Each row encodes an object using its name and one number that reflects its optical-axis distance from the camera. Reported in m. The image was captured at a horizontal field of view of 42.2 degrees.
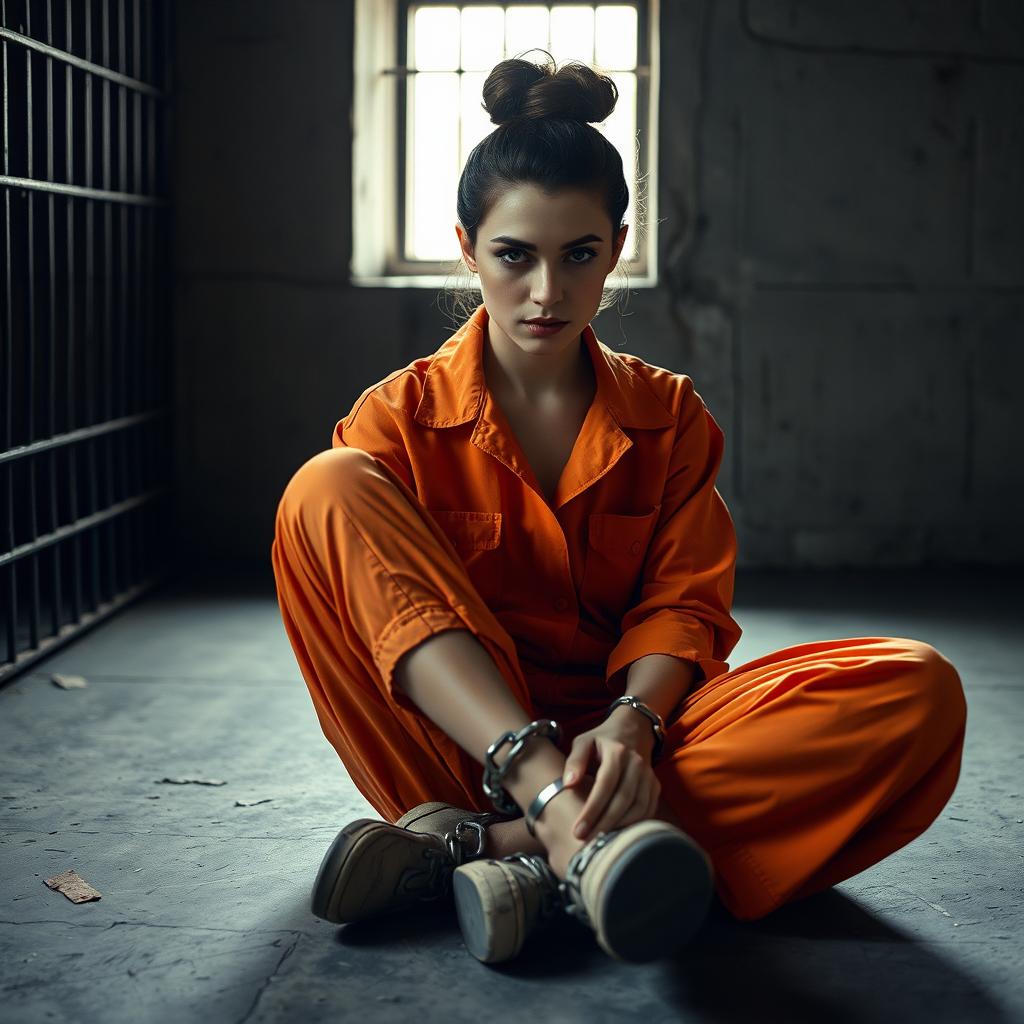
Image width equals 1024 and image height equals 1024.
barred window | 4.46
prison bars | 3.21
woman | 1.59
